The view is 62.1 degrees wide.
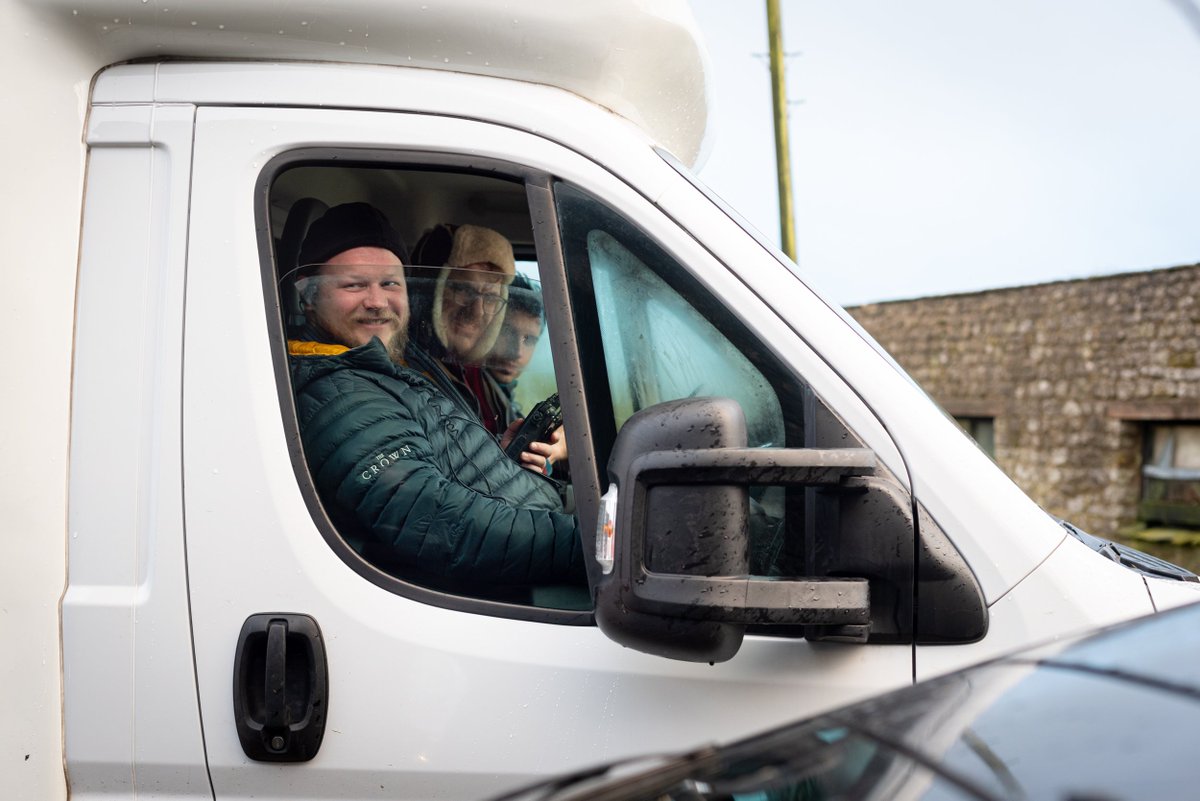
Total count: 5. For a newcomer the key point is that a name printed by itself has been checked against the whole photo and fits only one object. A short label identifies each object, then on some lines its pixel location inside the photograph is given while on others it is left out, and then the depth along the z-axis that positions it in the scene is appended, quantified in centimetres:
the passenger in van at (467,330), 173
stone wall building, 1375
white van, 145
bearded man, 161
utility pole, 900
